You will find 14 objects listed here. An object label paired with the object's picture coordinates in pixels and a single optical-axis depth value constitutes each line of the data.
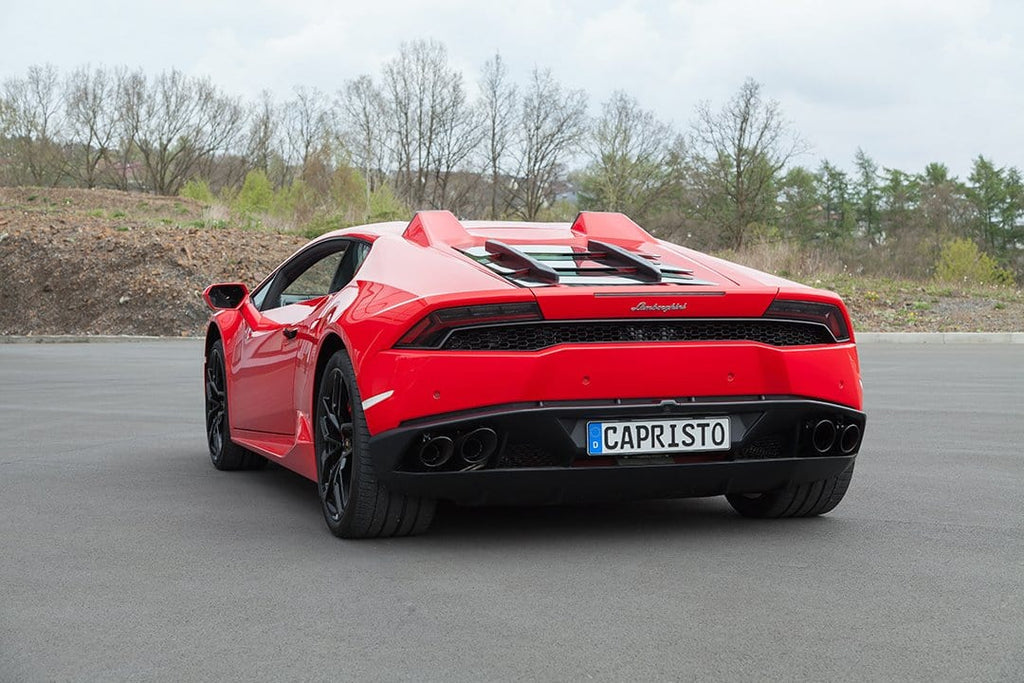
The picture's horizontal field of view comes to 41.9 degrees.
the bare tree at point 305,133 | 73.62
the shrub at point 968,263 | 51.48
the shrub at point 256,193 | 49.53
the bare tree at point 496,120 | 59.06
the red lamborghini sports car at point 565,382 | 4.78
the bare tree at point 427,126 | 58.41
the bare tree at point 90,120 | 62.25
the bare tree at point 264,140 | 72.62
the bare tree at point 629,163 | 61.84
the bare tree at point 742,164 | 59.59
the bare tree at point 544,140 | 59.91
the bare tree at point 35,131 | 58.94
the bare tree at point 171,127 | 62.97
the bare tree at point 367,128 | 60.53
